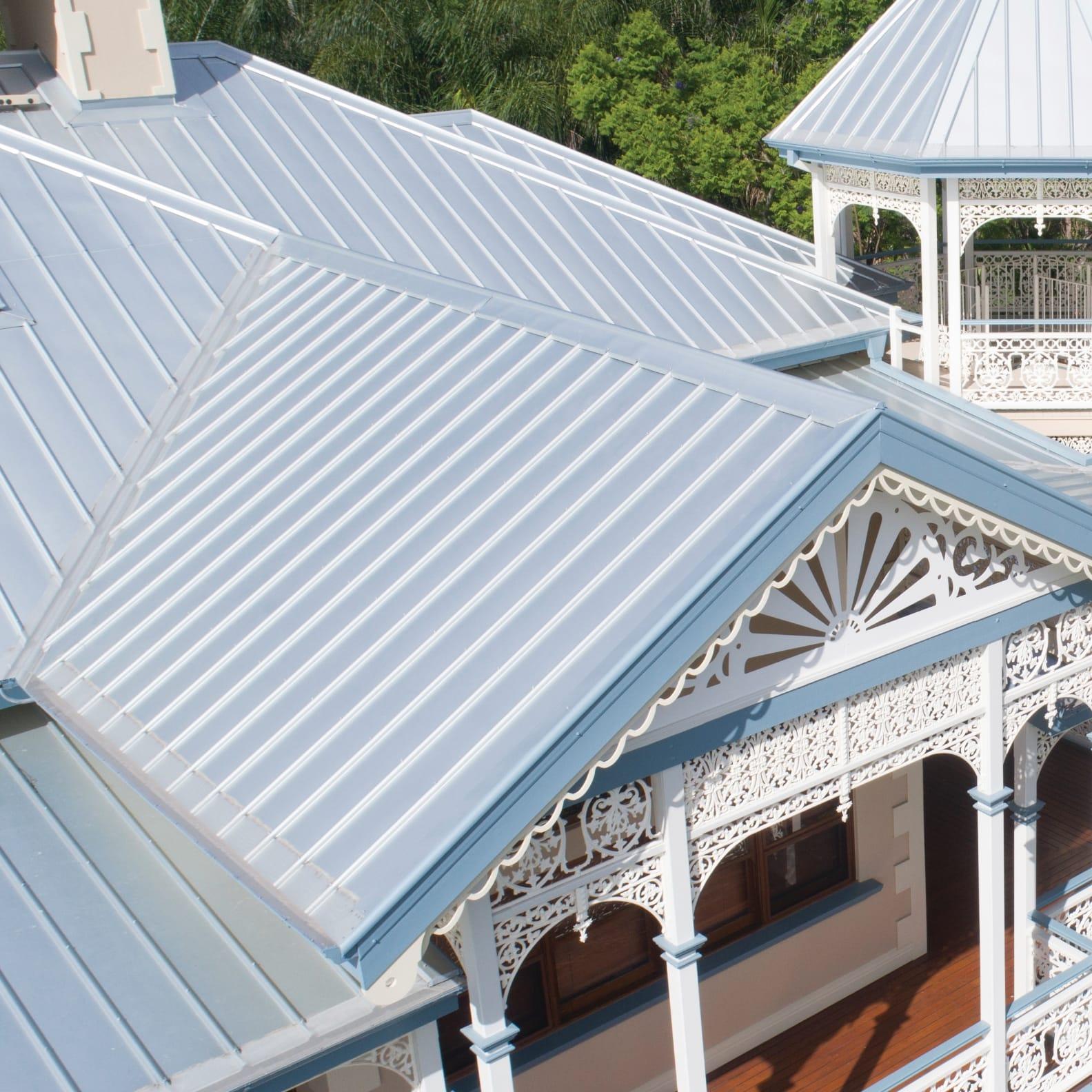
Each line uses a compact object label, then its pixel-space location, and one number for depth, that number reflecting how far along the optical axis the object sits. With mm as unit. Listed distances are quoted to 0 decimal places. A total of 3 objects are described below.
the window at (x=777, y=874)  11086
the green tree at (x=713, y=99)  28453
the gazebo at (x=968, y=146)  13359
